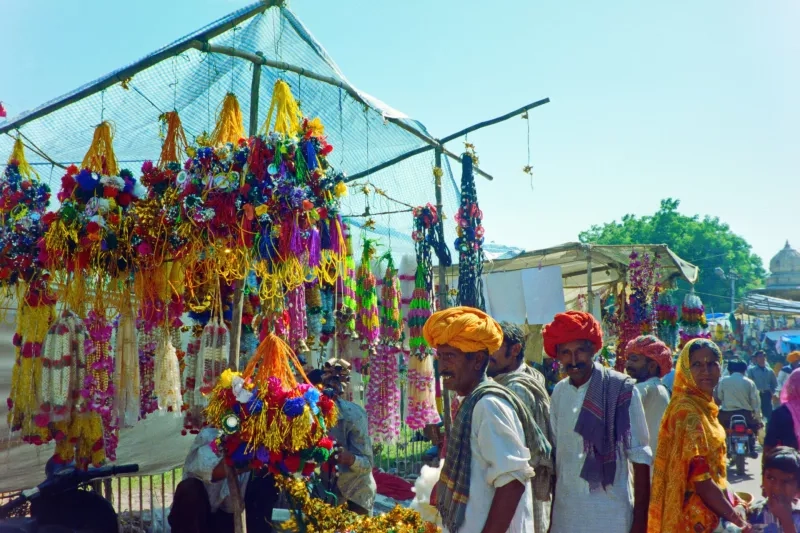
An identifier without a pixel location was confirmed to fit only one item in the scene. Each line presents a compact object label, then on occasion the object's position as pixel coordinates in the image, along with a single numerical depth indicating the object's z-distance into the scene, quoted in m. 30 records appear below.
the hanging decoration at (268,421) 3.15
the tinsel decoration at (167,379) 4.69
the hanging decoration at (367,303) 7.04
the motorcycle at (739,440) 9.07
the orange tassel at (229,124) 3.69
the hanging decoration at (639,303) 10.30
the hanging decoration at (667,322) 11.02
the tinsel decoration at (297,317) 4.83
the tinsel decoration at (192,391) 4.57
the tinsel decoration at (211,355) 4.43
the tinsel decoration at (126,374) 4.94
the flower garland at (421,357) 7.15
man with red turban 2.92
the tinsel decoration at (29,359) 4.77
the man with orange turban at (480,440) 2.30
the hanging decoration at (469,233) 6.24
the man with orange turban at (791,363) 10.68
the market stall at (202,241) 3.36
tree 41.19
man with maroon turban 4.39
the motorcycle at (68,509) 4.80
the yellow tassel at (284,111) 3.54
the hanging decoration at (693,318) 10.64
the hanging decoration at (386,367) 7.44
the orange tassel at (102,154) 3.92
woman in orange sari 3.45
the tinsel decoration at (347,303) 6.29
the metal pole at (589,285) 9.21
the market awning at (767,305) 19.75
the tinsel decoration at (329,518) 3.09
